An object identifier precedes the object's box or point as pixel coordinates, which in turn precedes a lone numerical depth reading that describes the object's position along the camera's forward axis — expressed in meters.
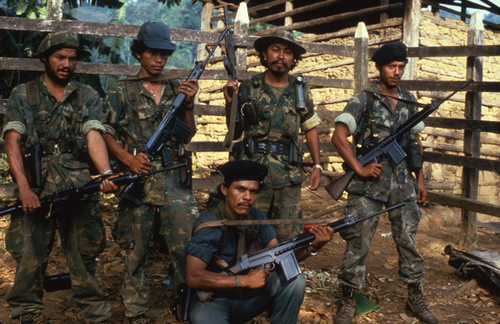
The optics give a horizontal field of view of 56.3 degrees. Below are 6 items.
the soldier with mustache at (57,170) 3.13
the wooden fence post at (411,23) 7.69
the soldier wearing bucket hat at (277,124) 3.76
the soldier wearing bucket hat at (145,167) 3.43
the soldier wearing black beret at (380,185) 3.82
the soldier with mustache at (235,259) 2.67
